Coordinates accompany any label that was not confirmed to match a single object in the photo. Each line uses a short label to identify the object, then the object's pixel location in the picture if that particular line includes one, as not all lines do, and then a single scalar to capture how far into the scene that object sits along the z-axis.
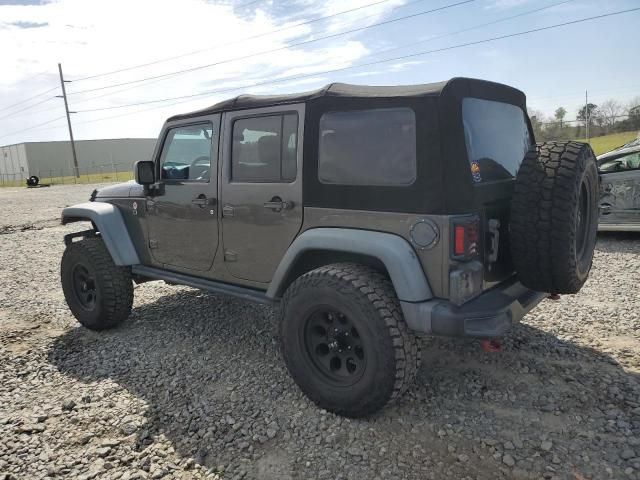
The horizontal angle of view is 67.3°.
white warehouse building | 57.38
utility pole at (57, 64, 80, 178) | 41.19
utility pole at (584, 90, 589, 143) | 25.08
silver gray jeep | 2.67
